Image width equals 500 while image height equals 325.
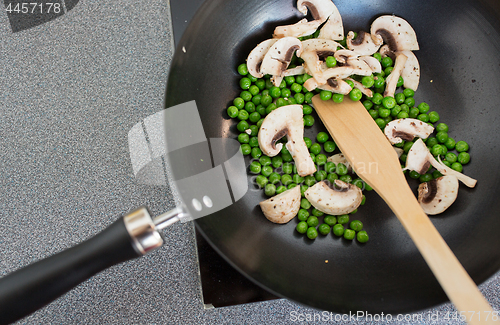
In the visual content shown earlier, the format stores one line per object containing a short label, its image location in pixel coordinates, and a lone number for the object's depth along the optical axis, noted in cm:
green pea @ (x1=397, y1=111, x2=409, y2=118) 59
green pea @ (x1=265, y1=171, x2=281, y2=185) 58
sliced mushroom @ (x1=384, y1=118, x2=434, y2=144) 58
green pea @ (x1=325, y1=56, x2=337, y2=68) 57
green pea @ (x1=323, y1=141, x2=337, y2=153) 59
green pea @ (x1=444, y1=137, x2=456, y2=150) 59
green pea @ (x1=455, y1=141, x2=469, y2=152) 58
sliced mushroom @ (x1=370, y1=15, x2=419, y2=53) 59
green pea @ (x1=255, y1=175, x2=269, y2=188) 58
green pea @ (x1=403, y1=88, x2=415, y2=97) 60
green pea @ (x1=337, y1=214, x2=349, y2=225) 57
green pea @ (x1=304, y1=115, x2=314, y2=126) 60
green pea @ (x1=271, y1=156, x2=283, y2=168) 58
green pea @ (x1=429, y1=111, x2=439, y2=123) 59
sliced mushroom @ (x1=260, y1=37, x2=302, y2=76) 57
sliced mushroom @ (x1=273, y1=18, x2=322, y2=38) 57
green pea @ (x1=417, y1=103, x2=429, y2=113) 60
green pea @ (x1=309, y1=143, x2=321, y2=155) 59
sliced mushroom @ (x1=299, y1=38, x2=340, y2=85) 57
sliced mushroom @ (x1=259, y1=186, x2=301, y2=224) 55
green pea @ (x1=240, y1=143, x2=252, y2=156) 58
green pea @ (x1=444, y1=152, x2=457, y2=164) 58
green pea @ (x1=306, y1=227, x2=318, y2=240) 57
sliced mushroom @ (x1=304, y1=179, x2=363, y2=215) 56
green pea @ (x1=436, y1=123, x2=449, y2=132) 59
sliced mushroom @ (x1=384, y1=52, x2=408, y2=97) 59
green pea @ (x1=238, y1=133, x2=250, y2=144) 58
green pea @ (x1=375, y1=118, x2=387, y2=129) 59
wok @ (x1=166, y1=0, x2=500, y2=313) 52
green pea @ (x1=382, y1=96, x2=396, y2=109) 58
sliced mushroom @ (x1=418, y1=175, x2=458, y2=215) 56
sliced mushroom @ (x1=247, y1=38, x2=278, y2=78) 57
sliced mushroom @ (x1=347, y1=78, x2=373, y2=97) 58
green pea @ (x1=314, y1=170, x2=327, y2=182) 58
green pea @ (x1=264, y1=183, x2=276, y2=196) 57
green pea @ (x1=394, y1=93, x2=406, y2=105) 59
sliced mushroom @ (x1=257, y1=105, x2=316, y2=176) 56
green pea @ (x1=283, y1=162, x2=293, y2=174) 58
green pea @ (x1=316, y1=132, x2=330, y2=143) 59
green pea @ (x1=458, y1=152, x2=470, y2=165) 58
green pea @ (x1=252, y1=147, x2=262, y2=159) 58
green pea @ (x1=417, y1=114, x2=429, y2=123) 59
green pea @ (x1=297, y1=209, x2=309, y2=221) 57
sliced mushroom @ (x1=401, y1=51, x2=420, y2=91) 60
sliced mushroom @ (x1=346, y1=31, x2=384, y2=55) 60
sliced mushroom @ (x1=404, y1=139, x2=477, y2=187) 57
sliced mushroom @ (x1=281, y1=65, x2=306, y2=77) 58
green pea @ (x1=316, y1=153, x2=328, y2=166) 59
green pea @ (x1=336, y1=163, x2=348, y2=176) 58
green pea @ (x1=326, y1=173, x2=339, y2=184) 58
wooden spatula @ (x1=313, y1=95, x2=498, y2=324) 48
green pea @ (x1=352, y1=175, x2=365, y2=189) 57
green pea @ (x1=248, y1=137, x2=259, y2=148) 58
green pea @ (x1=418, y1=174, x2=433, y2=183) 58
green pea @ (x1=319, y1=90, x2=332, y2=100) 57
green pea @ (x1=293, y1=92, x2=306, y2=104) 59
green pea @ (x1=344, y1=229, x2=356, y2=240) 56
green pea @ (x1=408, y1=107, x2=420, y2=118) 60
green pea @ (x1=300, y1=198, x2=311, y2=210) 57
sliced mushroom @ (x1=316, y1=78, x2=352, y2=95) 56
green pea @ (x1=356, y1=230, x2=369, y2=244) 56
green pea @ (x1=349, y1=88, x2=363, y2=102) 57
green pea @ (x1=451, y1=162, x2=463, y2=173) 58
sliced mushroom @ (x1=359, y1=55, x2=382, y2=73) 59
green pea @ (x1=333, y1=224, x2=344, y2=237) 57
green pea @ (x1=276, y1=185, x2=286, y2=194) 57
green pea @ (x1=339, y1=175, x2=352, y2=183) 58
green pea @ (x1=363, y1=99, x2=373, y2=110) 60
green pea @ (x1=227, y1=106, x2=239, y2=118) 58
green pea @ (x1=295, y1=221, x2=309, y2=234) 57
